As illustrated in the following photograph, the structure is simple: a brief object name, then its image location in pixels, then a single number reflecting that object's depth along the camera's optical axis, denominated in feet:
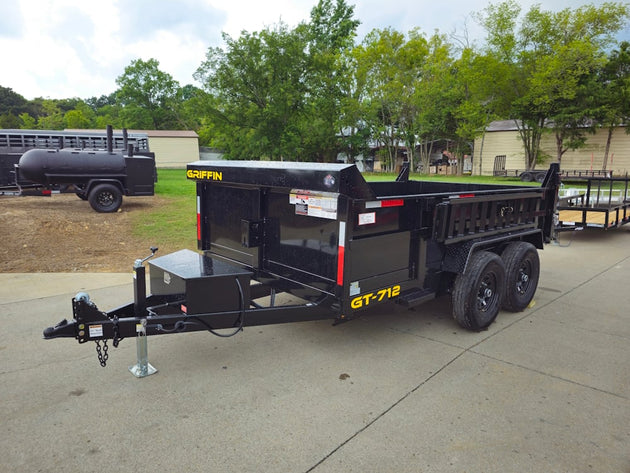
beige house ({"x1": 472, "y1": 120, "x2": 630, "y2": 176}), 105.81
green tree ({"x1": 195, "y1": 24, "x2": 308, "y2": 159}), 127.54
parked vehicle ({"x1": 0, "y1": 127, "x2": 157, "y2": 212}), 40.73
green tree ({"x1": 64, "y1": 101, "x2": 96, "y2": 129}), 217.97
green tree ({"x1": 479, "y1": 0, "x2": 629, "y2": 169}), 94.84
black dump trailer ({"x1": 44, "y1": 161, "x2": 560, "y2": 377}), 11.16
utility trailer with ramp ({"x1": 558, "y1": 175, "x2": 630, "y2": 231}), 31.91
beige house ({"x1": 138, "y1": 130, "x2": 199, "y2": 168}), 157.38
